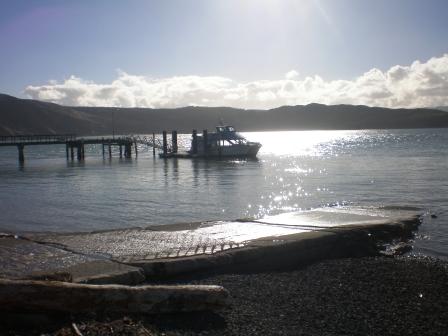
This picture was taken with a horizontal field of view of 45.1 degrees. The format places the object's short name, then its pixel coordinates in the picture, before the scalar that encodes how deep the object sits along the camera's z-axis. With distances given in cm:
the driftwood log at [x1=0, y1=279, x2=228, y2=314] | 651
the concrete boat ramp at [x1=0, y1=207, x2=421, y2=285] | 882
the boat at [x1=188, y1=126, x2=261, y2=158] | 6806
